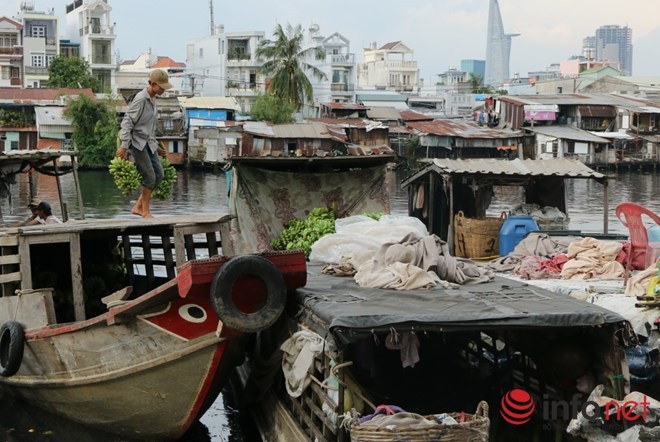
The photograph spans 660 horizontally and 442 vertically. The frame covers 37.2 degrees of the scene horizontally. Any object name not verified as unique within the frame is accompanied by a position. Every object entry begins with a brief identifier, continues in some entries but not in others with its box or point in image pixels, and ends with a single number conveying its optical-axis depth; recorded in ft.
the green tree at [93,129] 156.97
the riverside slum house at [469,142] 165.78
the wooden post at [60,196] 34.12
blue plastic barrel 41.98
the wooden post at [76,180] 33.24
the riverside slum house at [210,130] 162.09
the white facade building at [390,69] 276.62
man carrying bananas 28.96
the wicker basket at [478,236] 44.68
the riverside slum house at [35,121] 165.27
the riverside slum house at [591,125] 165.27
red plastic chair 31.53
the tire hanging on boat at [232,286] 20.90
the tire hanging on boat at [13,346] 26.04
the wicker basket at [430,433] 17.94
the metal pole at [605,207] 50.04
